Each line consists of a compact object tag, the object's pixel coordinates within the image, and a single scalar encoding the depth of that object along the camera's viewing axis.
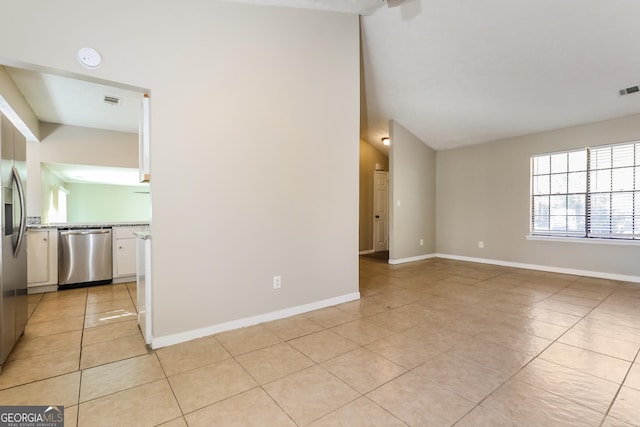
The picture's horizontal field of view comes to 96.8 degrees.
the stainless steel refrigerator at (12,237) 1.92
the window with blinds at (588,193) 4.17
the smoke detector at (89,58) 1.97
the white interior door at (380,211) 7.05
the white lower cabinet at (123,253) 4.25
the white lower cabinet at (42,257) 3.69
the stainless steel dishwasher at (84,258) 3.92
